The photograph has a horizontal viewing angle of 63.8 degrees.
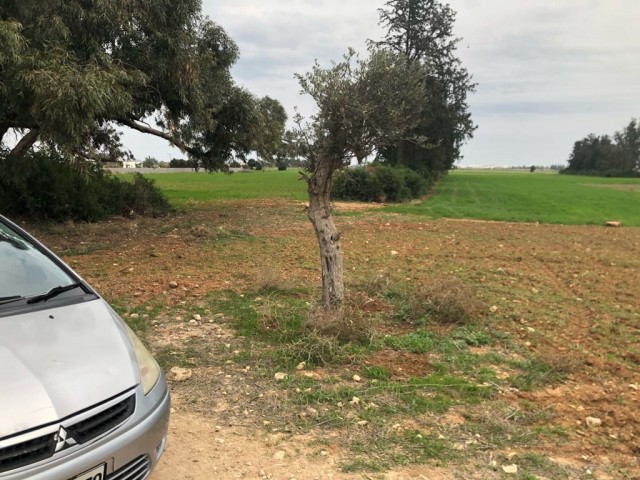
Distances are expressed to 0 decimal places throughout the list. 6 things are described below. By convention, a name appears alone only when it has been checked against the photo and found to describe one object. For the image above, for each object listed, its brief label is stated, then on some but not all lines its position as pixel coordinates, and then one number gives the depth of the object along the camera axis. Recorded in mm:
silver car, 2178
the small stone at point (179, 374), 4655
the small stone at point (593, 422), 3969
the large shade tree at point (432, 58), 40188
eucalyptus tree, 8430
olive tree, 5664
